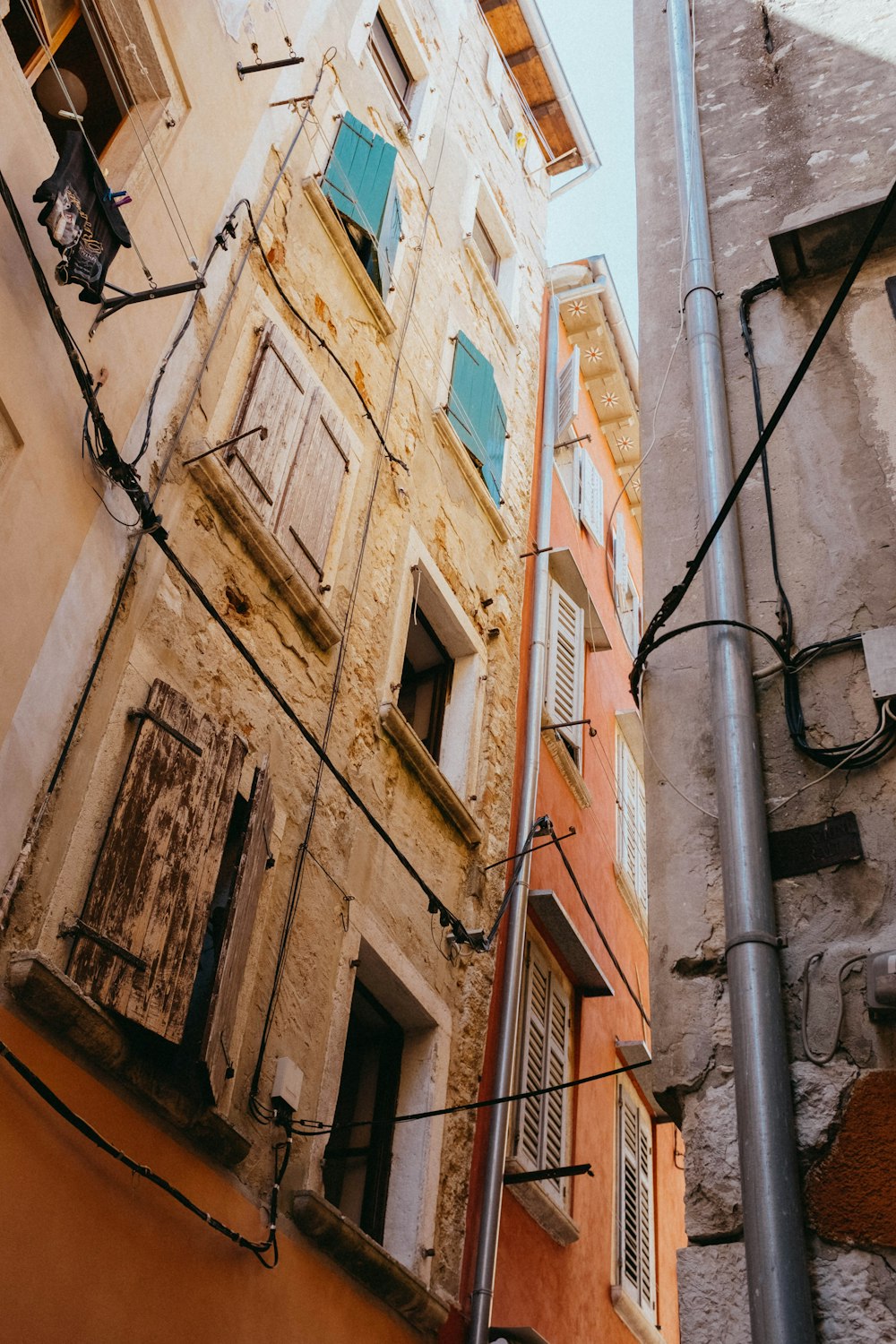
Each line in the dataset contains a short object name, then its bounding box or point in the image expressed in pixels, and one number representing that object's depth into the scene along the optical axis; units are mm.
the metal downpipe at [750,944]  3107
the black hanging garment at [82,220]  5734
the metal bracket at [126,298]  6316
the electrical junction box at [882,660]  4109
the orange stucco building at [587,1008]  8773
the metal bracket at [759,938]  3693
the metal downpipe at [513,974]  7523
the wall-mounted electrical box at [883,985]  3336
